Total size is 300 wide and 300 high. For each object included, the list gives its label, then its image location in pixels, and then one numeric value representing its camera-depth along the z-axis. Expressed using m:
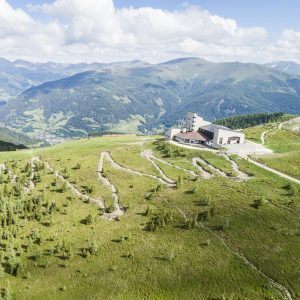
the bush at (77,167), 107.36
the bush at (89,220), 71.79
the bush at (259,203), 71.57
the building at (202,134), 123.19
